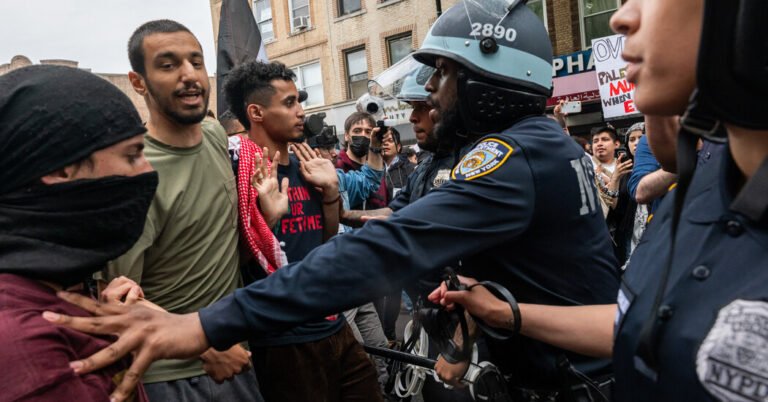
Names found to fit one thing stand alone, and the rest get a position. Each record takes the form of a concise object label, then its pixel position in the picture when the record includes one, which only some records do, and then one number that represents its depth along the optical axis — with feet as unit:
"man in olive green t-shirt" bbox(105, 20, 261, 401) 7.61
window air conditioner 69.72
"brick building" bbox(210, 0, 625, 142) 50.67
